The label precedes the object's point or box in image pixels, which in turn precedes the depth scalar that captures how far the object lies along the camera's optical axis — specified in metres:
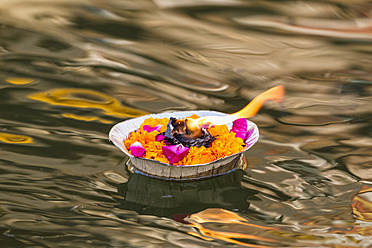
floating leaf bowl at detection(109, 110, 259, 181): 1.67
